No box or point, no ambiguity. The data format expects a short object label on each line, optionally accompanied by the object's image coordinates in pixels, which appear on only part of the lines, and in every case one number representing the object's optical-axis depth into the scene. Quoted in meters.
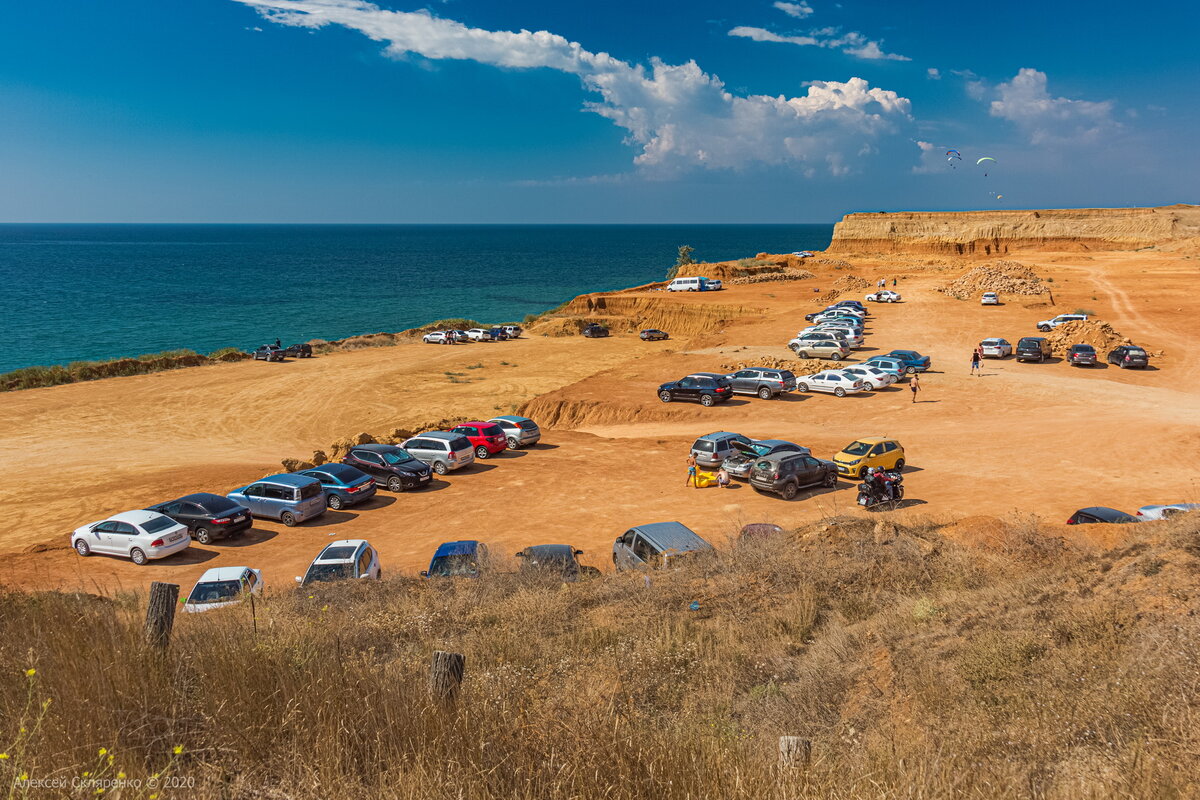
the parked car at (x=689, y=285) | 84.06
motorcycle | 20.81
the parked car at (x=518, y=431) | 31.19
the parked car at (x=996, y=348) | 44.16
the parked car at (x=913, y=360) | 40.84
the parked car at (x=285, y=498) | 22.19
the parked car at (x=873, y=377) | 37.38
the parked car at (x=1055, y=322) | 50.97
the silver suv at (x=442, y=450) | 27.56
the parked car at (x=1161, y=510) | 16.90
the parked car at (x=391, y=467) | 25.81
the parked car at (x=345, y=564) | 15.41
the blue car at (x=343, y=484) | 23.77
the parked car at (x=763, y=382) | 36.84
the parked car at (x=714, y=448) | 25.41
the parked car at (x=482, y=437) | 29.64
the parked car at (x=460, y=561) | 15.02
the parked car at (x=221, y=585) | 13.82
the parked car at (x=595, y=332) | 68.69
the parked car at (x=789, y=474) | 22.55
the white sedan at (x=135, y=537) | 19.06
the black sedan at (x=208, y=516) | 20.56
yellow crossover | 24.28
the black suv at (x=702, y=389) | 36.16
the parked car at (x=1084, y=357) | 41.25
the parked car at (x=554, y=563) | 14.33
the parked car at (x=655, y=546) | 15.22
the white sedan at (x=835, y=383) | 37.06
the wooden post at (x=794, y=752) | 4.41
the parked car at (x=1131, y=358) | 40.19
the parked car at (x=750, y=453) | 24.27
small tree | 117.38
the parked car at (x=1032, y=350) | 42.72
